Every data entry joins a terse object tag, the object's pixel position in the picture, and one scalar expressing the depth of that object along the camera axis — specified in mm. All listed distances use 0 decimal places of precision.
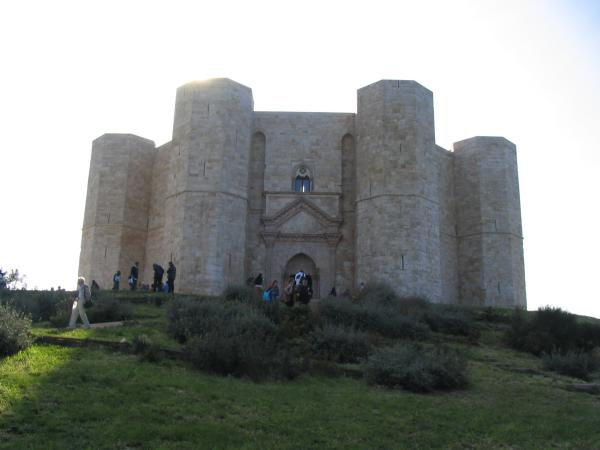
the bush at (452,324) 17859
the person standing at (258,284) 20614
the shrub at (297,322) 14305
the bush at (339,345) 12875
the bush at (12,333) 9922
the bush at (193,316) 12992
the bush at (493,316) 20891
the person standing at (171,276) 22194
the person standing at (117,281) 24578
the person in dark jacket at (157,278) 22450
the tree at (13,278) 33262
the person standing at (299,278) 17625
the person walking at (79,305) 12789
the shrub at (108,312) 15133
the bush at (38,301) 15978
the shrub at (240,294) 18066
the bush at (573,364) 13375
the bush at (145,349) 10523
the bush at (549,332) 16641
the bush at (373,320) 16125
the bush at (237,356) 10578
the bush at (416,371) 10547
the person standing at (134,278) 23438
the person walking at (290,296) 17531
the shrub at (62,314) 14117
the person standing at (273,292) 19195
